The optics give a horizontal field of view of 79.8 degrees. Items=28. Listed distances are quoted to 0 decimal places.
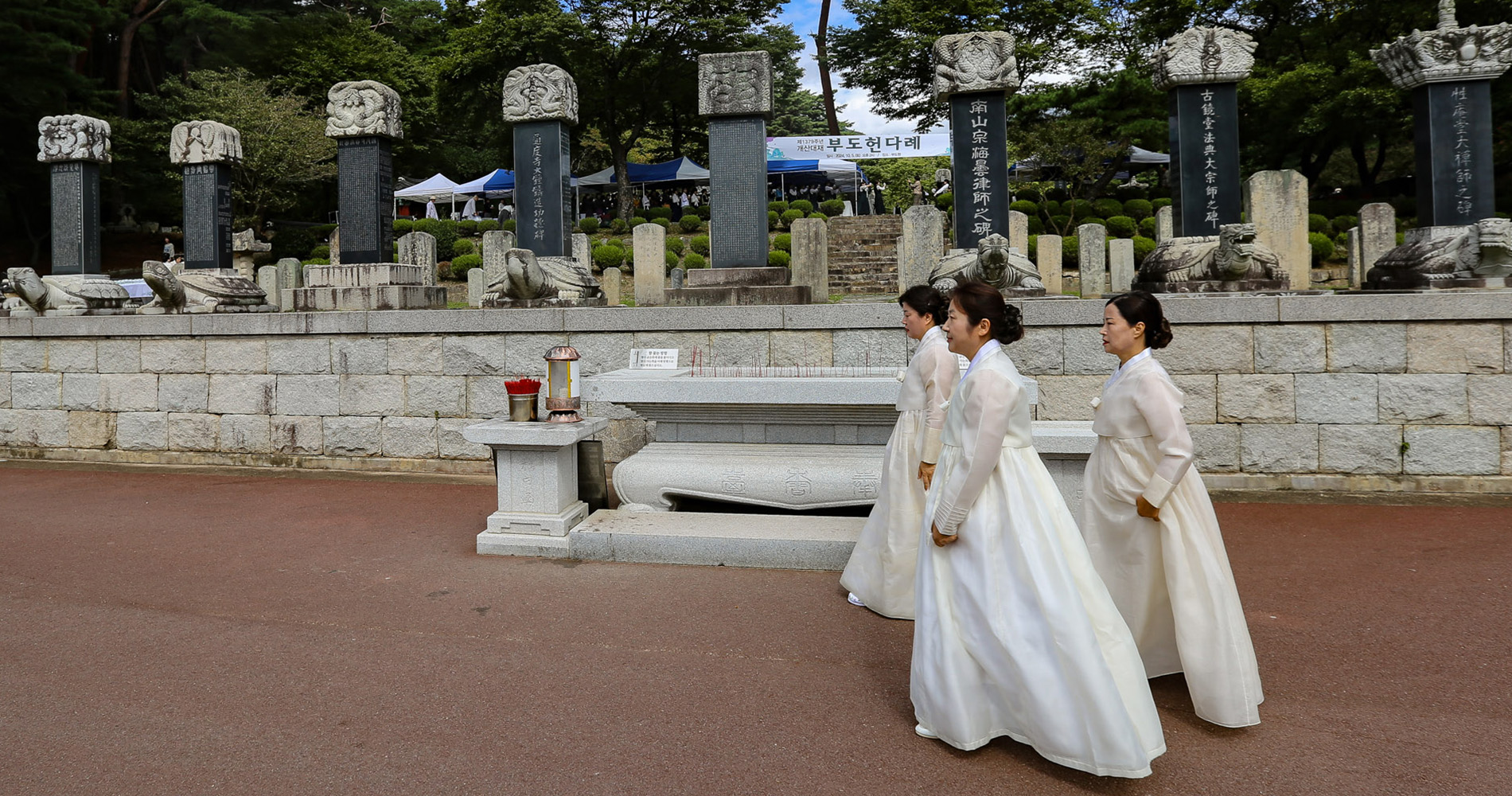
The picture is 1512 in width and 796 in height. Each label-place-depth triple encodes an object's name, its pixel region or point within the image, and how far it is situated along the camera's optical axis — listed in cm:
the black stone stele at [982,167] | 827
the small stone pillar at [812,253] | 1230
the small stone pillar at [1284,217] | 1137
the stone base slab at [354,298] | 945
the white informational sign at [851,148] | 3259
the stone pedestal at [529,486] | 548
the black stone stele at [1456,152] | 756
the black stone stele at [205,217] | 1002
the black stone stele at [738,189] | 923
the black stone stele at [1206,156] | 830
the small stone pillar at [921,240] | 1361
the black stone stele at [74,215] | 1052
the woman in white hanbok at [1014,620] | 274
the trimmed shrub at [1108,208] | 2495
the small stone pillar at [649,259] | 1159
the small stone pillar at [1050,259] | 1443
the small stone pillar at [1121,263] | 1479
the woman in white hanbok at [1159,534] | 315
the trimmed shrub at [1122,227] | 2297
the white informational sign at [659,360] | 658
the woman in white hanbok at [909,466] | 423
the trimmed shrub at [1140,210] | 2469
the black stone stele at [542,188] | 971
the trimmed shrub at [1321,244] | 1848
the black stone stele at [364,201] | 987
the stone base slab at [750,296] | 870
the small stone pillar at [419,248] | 1520
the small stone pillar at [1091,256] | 1510
